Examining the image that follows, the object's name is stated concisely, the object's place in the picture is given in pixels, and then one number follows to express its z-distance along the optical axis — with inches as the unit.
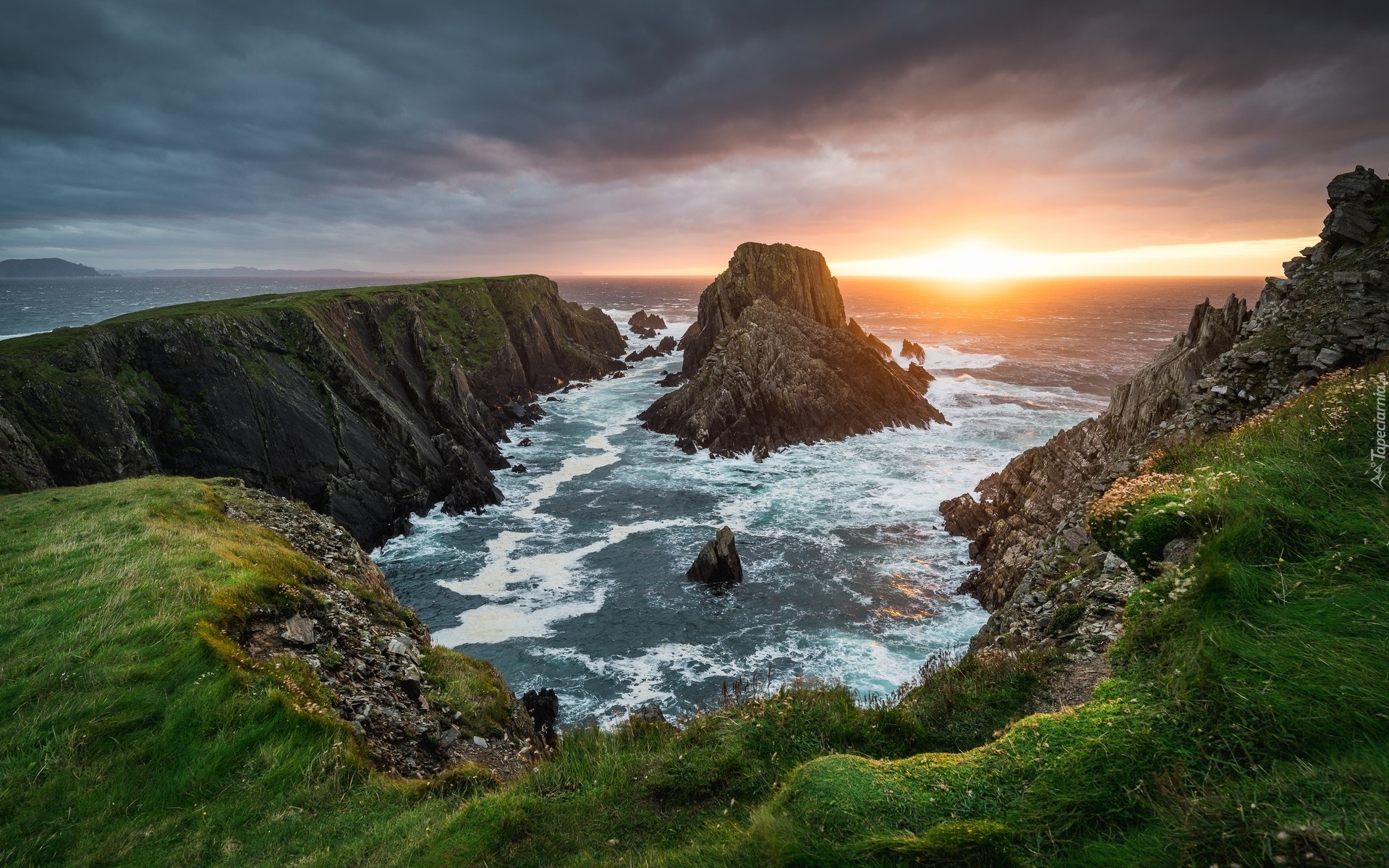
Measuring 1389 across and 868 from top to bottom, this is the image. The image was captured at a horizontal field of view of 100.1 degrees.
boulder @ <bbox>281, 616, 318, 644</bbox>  458.6
